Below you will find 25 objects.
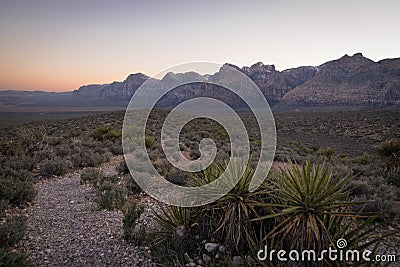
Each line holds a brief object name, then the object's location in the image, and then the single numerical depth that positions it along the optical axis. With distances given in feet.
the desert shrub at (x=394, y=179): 29.16
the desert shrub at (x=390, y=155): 33.24
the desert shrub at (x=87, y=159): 33.49
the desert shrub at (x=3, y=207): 17.48
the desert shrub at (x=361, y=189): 24.57
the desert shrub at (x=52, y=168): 28.99
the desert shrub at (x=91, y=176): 26.87
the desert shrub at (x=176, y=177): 26.66
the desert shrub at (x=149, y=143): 44.01
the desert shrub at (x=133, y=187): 24.44
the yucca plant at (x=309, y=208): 10.47
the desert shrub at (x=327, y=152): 59.39
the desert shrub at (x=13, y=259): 11.20
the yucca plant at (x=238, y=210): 12.90
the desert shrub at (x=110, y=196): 20.27
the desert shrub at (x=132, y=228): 15.04
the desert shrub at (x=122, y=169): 30.17
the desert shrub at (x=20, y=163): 28.53
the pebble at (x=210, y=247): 13.28
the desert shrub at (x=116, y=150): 42.27
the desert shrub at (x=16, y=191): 20.27
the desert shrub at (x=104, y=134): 53.01
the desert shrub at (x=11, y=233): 14.02
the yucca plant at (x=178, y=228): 13.78
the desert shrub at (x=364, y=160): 45.52
